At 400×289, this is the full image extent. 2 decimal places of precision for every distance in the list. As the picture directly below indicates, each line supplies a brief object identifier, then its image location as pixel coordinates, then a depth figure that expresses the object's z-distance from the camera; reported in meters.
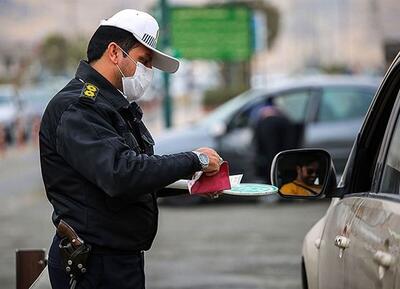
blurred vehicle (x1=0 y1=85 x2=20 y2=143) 33.12
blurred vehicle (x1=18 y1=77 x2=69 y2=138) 35.66
